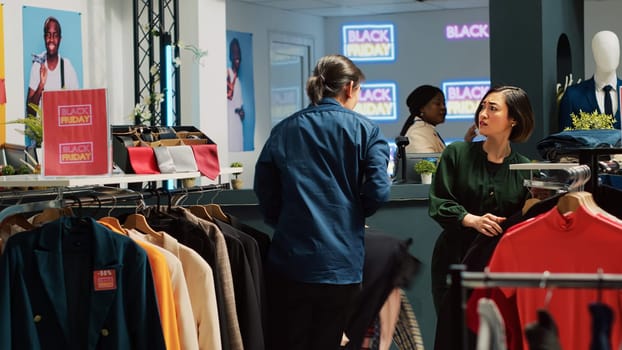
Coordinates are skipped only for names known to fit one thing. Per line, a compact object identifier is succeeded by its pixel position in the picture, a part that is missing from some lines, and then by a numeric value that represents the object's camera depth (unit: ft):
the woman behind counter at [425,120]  22.08
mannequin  22.97
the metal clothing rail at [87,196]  10.57
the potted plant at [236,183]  21.12
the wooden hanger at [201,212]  12.15
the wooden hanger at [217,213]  12.53
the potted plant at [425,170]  19.58
